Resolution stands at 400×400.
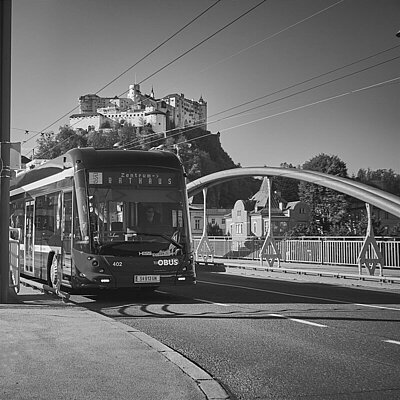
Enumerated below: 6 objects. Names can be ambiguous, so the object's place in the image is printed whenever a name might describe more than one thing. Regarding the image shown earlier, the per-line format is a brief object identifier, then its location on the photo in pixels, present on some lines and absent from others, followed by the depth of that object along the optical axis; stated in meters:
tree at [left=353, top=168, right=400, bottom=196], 98.68
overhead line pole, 13.42
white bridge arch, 27.52
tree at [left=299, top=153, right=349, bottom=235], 72.06
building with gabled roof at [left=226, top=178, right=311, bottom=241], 99.81
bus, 14.69
